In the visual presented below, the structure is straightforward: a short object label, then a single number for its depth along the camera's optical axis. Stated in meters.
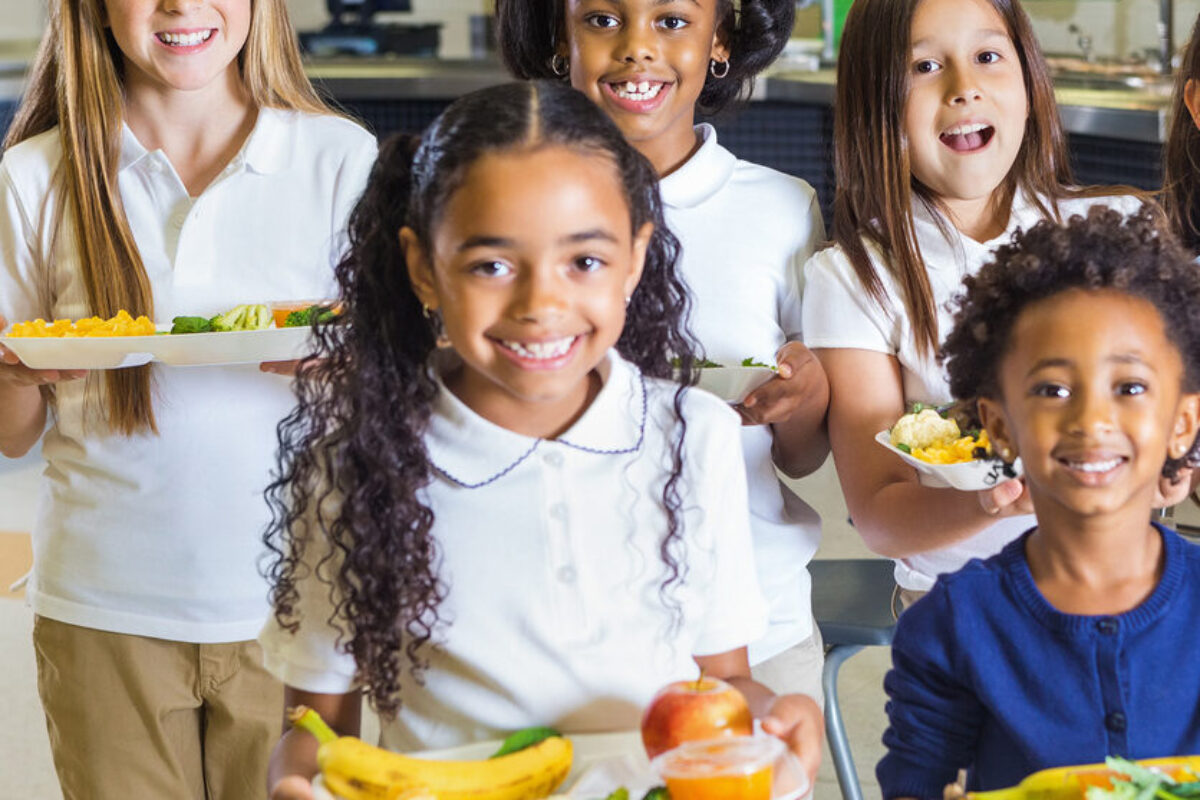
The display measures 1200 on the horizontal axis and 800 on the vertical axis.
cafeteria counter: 4.09
